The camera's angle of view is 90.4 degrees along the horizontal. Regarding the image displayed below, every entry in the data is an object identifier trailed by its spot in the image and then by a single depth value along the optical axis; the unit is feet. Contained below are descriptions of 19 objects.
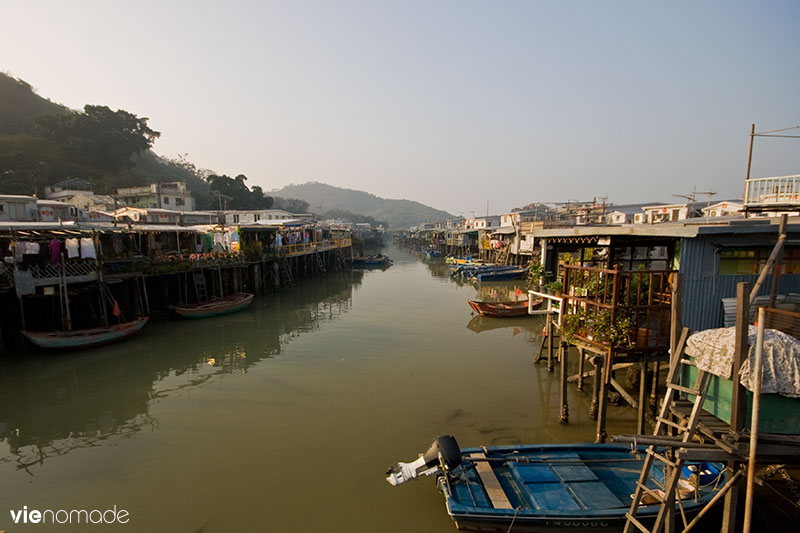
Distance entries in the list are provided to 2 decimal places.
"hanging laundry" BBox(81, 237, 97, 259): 56.85
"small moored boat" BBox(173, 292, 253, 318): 71.82
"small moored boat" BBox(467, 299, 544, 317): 73.67
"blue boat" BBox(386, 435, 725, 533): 20.15
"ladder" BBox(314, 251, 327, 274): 149.48
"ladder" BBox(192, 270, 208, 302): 79.90
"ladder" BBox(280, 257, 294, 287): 114.42
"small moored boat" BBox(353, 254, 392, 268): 174.40
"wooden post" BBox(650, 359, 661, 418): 34.01
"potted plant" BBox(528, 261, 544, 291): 44.87
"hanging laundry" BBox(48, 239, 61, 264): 54.29
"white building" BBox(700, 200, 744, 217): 84.38
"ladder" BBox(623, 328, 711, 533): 16.58
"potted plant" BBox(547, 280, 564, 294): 37.87
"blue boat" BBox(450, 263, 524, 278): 124.98
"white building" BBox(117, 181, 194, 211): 146.82
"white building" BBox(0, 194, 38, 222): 82.53
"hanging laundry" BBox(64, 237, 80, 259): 55.62
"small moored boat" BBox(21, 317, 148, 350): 50.31
